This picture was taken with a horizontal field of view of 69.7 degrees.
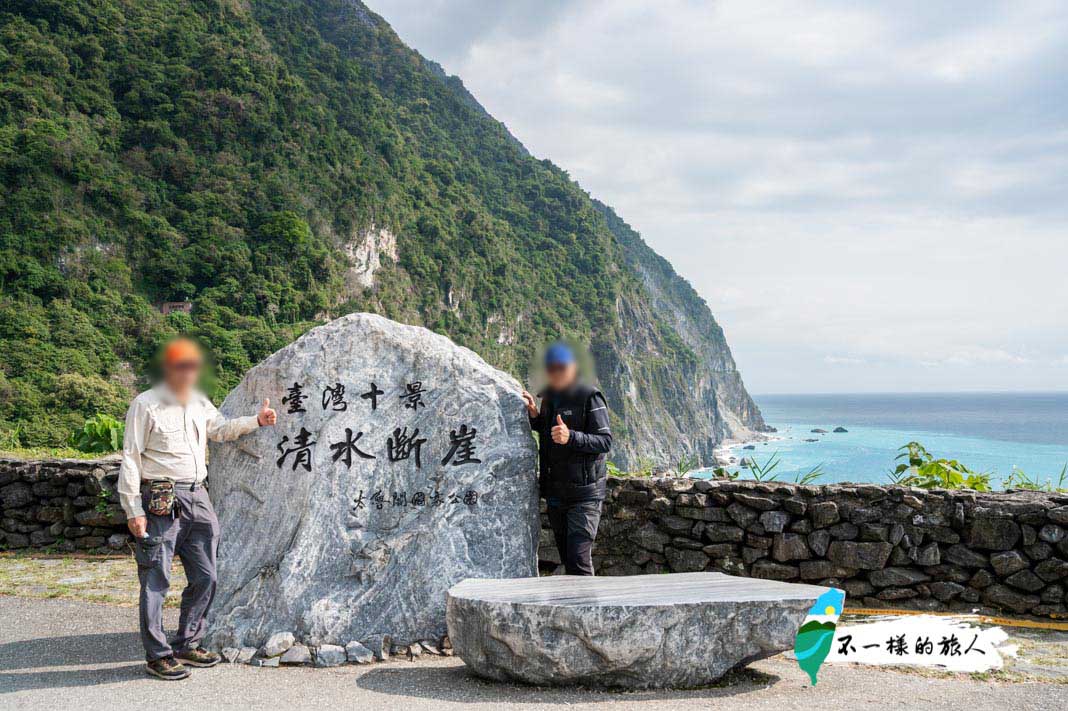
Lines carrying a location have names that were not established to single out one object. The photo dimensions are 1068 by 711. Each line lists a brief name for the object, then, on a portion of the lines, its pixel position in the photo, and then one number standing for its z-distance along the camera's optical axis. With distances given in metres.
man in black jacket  5.05
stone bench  3.96
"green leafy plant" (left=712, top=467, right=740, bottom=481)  6.82
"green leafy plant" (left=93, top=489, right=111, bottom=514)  7.71
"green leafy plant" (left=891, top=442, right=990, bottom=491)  6.54
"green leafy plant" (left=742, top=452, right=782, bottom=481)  7.05
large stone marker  4.79
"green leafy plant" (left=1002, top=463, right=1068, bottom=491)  6.48
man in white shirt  4.26
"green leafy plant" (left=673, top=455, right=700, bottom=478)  7.64
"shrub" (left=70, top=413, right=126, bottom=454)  9.71
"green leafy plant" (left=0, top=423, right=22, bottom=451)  11.12
